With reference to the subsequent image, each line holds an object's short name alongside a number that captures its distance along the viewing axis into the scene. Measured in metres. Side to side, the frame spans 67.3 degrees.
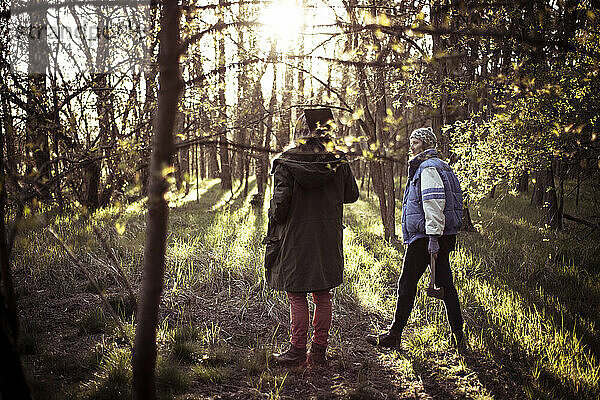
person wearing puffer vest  3.94
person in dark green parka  3.55
